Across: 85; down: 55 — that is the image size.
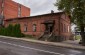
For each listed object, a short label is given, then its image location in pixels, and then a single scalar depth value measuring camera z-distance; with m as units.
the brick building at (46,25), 11.23
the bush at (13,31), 12.27
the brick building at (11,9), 17.76
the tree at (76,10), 8.59
